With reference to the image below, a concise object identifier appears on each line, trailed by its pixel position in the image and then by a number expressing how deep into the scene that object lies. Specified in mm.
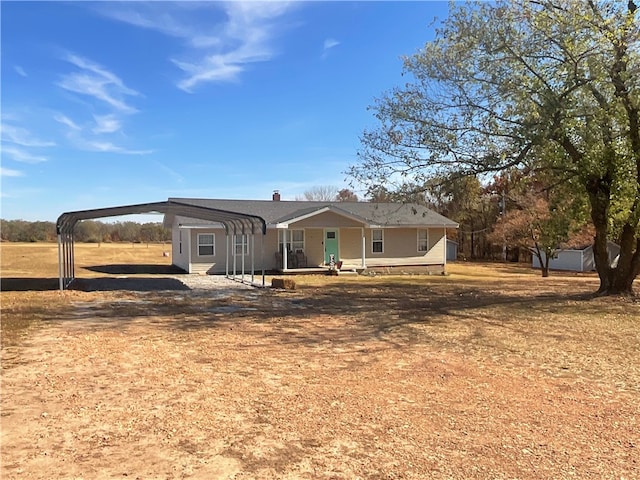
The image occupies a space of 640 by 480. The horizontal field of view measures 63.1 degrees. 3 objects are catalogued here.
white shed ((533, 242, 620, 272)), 34781
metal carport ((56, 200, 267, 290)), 15117
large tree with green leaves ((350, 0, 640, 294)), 10594
